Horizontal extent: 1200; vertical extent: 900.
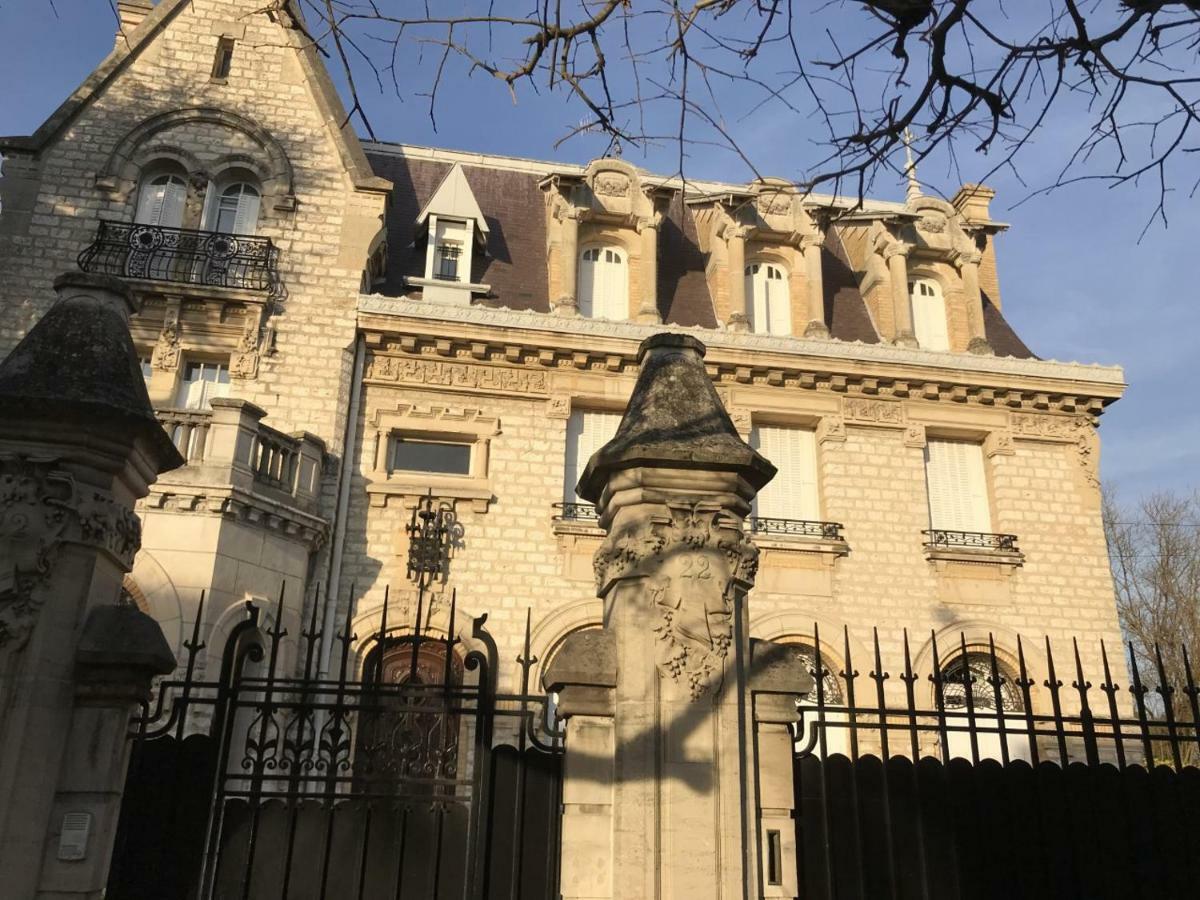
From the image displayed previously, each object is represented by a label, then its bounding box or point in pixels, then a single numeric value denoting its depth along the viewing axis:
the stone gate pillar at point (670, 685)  4.20
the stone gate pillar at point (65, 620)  4.17
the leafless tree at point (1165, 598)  24.14
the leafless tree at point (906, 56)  4.39
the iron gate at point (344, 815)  4.61
